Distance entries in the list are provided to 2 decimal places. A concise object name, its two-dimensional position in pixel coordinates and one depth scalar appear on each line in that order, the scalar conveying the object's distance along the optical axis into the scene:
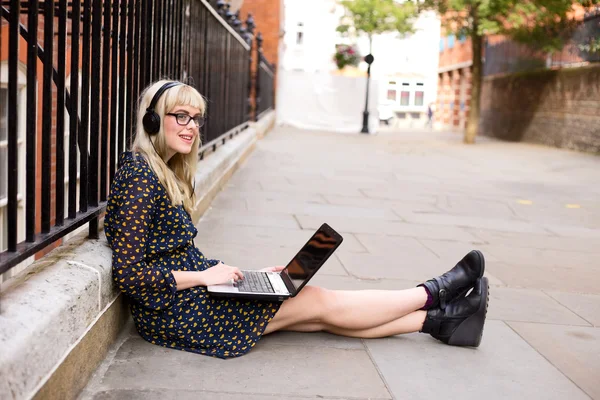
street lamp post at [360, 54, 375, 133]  25.49
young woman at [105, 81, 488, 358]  2.85
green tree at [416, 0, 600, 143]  17.33
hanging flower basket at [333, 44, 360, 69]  31.17
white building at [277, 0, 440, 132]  50.94
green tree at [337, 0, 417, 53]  25.92
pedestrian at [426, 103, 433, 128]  46.05
